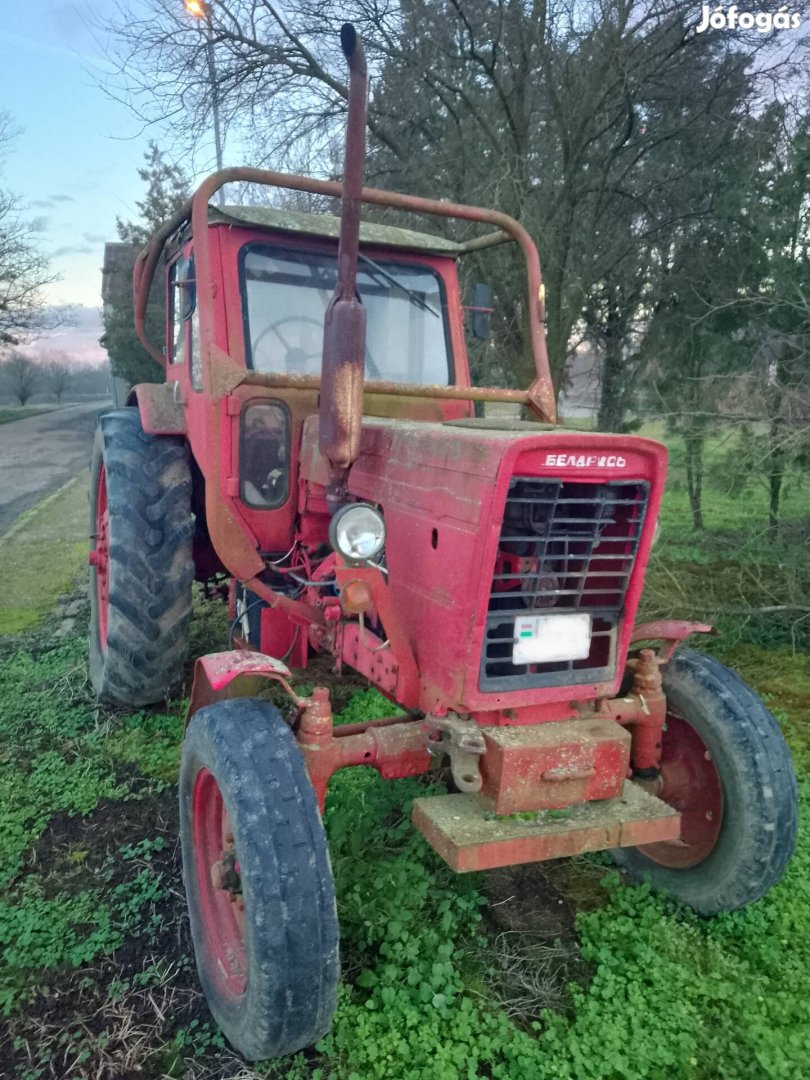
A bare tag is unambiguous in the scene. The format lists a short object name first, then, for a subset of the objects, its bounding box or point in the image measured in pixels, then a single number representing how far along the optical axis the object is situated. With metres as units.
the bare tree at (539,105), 6.90
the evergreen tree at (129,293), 18.42
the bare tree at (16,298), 27.08
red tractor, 2.13
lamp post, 6.99
